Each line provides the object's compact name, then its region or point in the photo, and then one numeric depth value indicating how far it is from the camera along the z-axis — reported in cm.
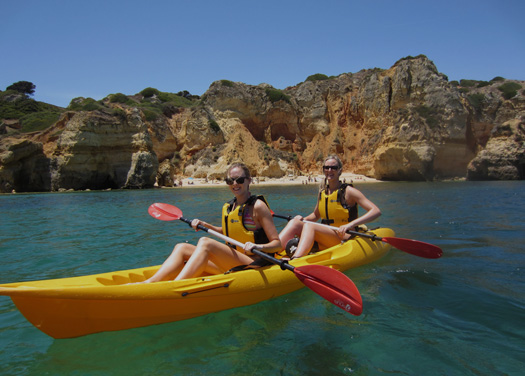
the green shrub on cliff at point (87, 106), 3007
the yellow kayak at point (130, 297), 270
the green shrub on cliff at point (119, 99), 4406
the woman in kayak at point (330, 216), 446
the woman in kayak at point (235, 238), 339
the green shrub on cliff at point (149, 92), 5200
